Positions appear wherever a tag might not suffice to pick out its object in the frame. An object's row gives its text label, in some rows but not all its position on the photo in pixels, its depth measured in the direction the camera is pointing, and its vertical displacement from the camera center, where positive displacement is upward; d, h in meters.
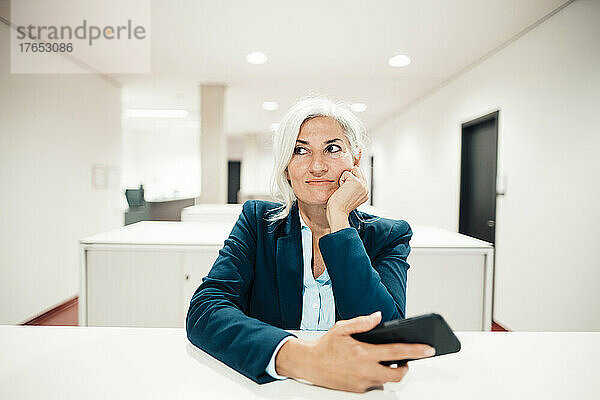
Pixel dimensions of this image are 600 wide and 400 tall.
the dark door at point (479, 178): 3.83 +0.15
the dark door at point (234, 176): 12.59 +0.35
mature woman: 0.94 -0.16
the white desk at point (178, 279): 1.88 -0.44
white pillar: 5.09 +0.56
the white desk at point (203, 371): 0.65 -0.33
